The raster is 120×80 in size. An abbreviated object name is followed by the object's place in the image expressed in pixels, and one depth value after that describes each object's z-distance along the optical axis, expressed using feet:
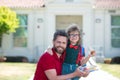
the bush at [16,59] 47.88
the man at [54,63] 8.85
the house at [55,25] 49.48
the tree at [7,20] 46.90
